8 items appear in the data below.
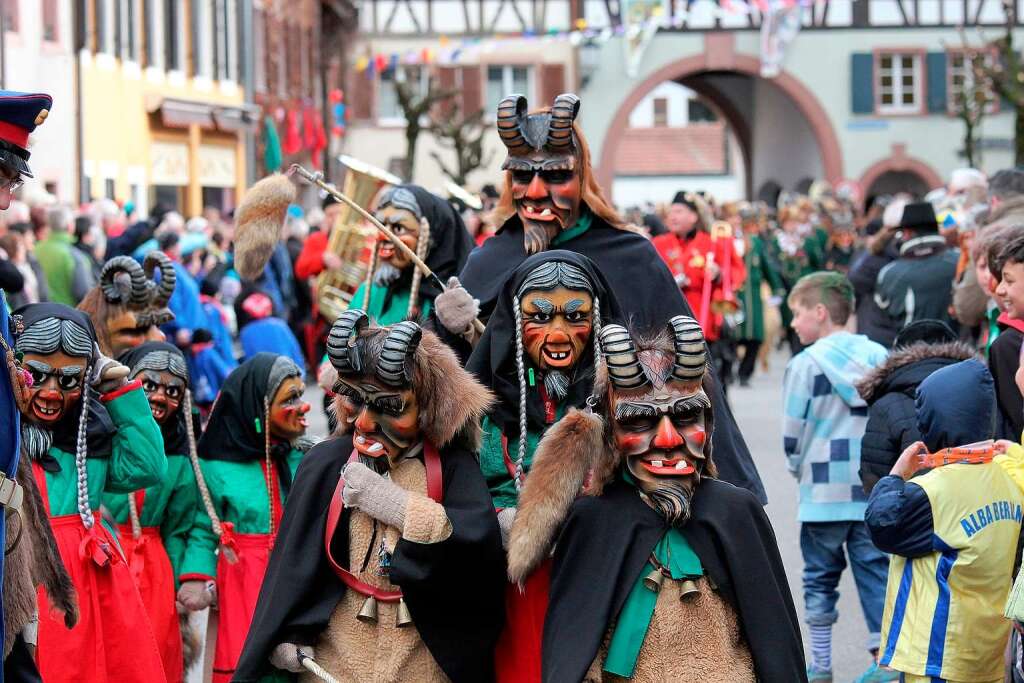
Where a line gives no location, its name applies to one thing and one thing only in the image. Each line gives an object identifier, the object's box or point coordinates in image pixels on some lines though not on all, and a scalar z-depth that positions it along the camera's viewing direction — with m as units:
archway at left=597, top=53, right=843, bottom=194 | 45.72
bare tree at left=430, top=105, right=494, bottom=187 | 32.25
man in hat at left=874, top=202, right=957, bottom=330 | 10.95
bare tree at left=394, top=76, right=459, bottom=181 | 31.06
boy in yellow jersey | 5.41
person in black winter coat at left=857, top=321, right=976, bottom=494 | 6.88
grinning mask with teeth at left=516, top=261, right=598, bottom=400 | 5.33
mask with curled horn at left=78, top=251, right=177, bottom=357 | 7.40
